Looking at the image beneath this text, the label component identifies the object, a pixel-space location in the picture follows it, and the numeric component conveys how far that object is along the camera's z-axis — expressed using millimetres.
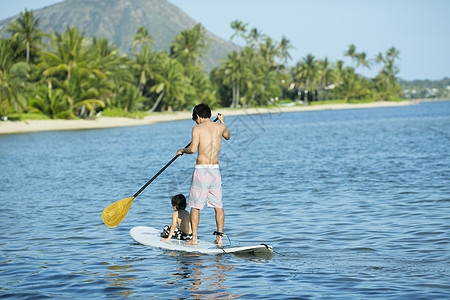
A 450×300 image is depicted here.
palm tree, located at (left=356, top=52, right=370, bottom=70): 150875
